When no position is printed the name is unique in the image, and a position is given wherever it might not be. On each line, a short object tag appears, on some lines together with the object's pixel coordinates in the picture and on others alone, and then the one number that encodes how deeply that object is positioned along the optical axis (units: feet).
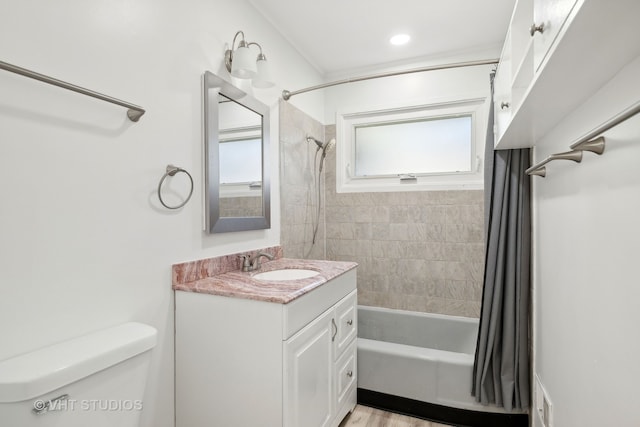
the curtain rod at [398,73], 6.34
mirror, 5.35
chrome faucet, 5.98
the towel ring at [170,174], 4.51
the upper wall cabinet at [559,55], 2.15
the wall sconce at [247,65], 5.53
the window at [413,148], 8.73
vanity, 4.21
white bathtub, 6.33
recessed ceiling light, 7.84
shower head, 8.92
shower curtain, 6.04
